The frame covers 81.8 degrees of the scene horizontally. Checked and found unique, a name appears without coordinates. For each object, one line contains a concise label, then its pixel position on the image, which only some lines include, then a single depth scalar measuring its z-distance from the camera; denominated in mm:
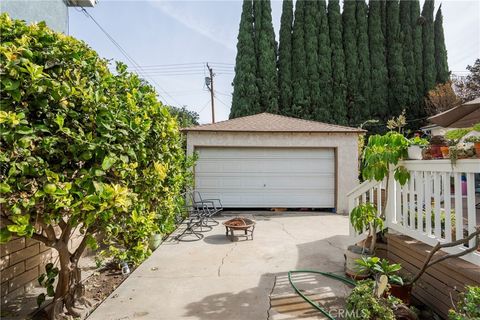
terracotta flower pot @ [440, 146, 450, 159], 3340
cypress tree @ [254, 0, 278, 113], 21109
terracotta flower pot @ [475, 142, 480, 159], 2879
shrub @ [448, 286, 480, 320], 2264
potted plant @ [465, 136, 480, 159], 2888
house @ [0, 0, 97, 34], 4504
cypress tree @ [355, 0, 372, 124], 20953
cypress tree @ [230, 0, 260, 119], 20969
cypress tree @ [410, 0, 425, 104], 21219
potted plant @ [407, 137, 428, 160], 3877
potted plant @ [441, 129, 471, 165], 3123
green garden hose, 3260
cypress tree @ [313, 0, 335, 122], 20812
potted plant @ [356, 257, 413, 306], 3204
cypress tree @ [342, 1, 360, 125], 21000
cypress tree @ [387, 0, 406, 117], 21016
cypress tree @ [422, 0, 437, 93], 21281
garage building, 9984
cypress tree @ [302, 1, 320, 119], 20969
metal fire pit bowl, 6469
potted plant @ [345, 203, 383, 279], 4193
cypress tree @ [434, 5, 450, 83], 21516
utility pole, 22045
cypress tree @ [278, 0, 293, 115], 21250
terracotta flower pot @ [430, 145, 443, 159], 3531
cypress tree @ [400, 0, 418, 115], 20925
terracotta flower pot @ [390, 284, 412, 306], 3253
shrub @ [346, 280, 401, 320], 2682
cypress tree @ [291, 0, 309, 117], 20891
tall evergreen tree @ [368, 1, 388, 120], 21109
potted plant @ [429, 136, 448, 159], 3531
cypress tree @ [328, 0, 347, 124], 20828
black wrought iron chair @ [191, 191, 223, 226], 8757
